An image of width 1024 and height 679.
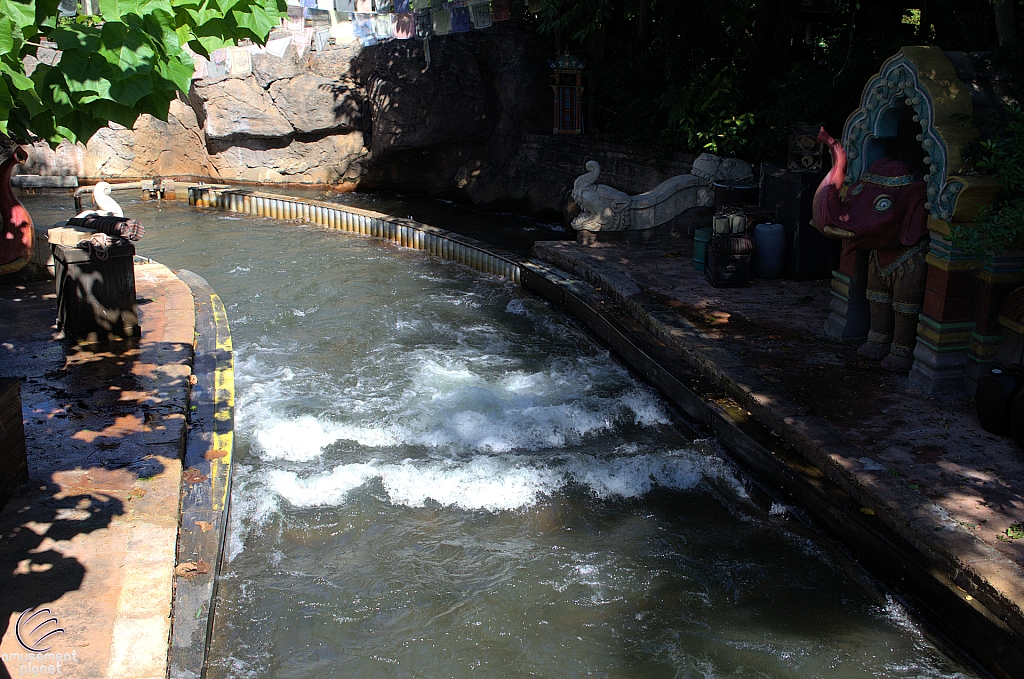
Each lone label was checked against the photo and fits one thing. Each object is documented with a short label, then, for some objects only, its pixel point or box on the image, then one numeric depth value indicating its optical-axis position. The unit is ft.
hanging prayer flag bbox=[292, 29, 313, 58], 64.49
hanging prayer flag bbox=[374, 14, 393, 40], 58.95
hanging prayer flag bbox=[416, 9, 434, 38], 58.54
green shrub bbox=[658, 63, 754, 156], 44.57
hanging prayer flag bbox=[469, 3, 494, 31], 56.39
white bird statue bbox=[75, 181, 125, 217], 32.50
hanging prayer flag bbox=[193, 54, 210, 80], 64.64
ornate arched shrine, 22.20
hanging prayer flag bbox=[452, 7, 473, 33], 56.70
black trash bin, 27.20
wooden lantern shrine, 57.52
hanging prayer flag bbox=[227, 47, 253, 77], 65.05
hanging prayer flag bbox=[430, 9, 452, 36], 57.36
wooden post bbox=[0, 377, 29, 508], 17.57
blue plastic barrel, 34.81
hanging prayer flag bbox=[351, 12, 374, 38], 59.16
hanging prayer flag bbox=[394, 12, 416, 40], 58.75
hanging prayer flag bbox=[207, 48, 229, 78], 64.64
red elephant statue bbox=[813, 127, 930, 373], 24.09
